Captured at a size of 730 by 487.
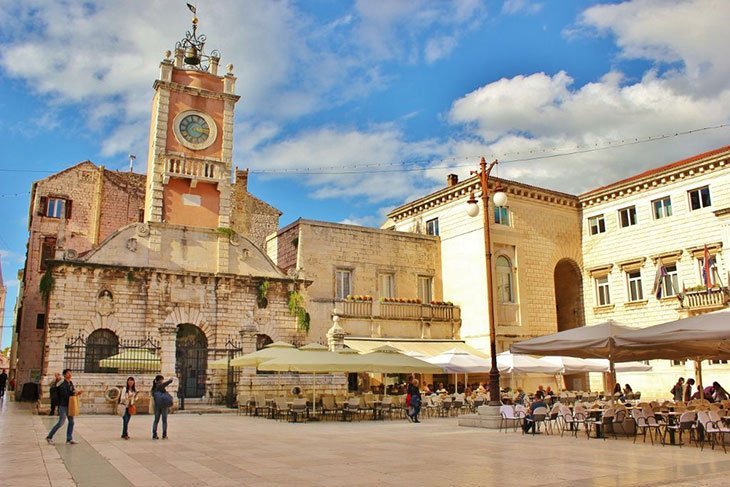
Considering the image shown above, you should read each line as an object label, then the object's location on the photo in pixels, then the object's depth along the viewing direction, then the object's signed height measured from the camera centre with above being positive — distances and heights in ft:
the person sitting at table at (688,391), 61.10 -1.73
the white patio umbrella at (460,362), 73.46 +1.48
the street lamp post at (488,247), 52.01 +10.79
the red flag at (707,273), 85.25 +13.17
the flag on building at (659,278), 92.17 +13.49
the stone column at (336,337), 77.36 +4.64
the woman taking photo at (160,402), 43.06 -1.65
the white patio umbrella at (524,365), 75.42 +1.11
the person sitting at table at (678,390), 65.77 -1.79
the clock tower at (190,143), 87.20 +32.65
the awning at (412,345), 88.58 +4.31
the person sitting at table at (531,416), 48.11 -3.11
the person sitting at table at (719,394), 56.77 -1.88
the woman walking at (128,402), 42.75 -1.62
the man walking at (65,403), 39.99 -1.56
